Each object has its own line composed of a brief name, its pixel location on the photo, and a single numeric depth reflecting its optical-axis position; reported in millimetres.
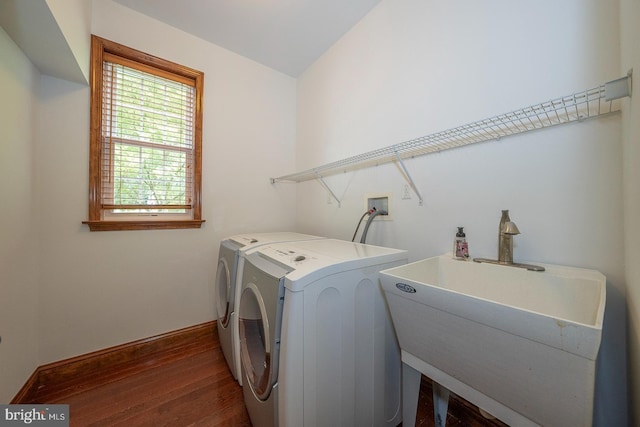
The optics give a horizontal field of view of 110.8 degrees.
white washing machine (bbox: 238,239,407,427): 810
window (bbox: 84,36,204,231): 1590
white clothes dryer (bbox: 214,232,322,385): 1370
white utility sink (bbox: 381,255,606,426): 516
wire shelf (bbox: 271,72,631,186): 732
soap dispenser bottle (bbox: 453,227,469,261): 1104
